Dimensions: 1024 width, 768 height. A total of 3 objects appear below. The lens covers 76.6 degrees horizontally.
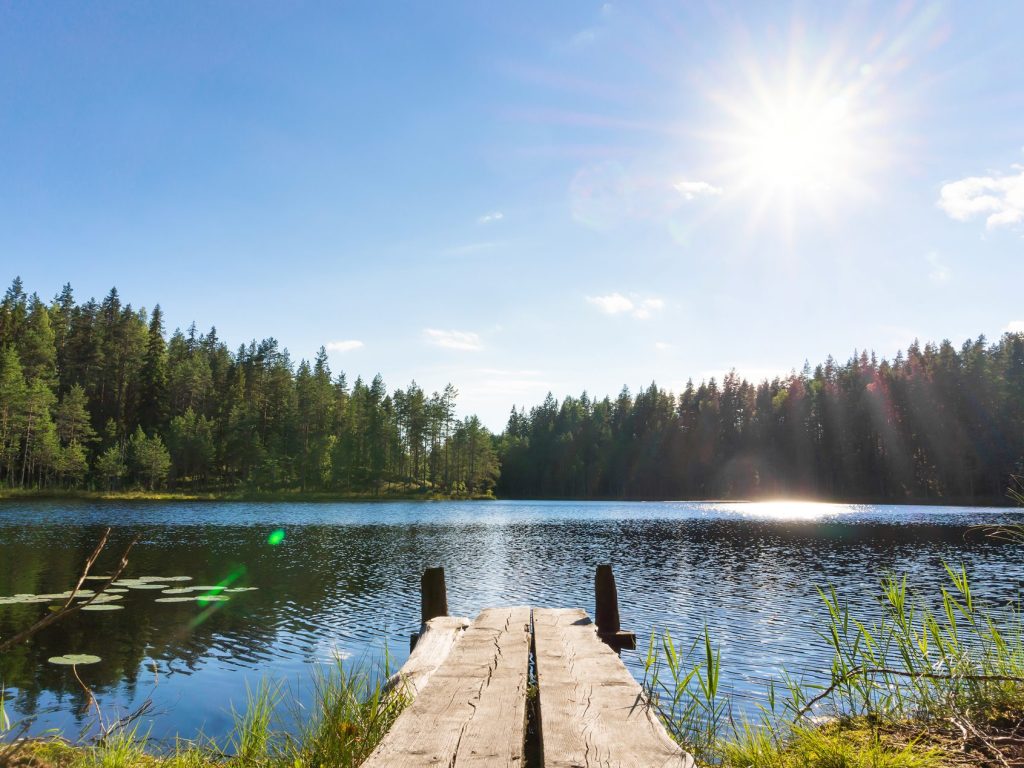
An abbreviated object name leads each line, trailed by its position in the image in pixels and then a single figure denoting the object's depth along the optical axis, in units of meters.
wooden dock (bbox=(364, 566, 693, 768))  3.32
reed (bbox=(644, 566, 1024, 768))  4.28
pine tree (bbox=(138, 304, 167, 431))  99.06
